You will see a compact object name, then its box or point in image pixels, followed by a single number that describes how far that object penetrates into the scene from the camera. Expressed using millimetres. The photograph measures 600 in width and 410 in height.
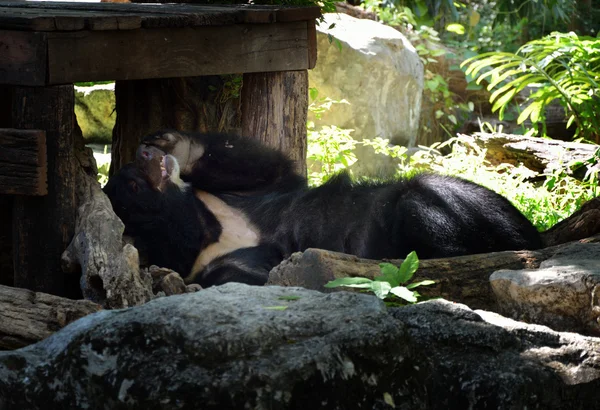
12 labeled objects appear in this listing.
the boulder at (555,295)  5266
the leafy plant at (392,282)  5385
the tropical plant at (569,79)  14859
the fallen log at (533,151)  13227
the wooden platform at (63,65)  6551
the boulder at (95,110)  17469
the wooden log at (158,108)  10195
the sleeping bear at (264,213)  7641
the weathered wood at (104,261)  6352
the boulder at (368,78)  16750
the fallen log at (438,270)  5984
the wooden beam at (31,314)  5555
